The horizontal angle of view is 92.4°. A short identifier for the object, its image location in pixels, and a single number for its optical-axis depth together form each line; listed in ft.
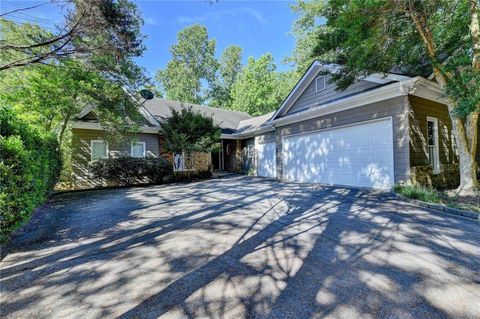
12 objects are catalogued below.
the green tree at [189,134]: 38.63
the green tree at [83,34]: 13.82
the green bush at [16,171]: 11.16
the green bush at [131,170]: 35.76
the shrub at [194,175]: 41.71
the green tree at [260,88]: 90.63
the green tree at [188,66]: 97.60
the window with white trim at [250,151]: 50.91
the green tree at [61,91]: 26.43
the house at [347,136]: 23.38
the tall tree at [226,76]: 106.11
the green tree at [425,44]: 18.22
